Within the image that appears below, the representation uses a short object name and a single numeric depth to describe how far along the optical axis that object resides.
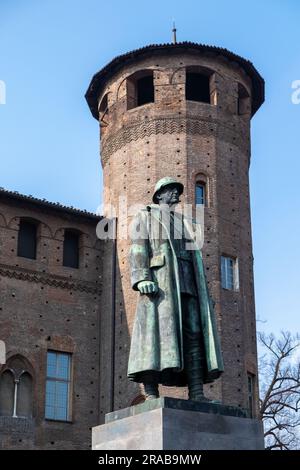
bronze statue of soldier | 7.46
